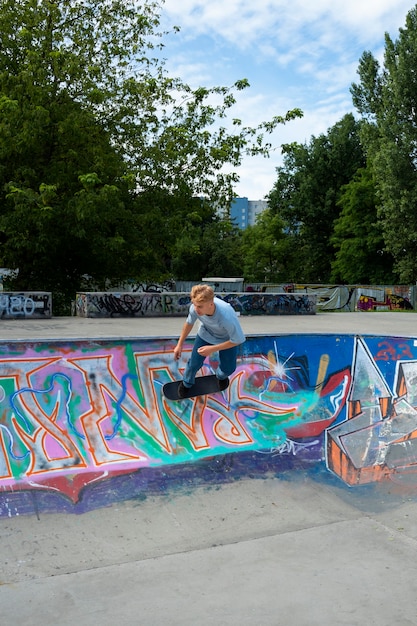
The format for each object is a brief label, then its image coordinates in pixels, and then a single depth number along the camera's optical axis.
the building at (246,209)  178.25
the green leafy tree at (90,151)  21.30
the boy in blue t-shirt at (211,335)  4.73
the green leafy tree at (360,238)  43.34
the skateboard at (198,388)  5.29
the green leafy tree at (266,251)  53.19
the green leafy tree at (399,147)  35.00
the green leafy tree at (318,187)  47.03
